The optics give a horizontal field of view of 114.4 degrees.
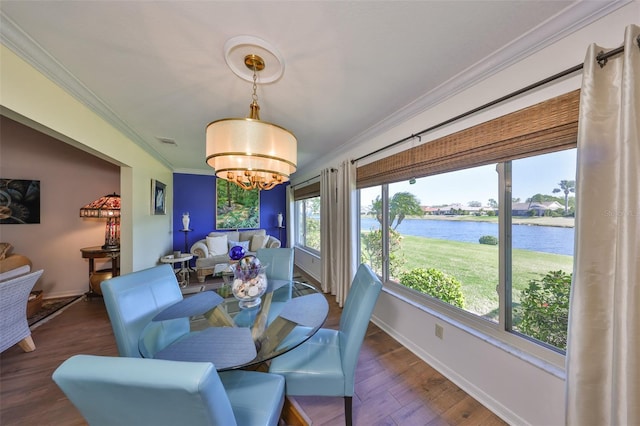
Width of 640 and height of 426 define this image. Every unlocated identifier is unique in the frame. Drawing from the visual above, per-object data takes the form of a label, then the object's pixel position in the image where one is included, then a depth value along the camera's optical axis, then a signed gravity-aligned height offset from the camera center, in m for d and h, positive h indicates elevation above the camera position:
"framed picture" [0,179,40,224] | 2.79 +0.15
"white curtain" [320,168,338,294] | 3.27 -0.28
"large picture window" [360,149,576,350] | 1.24 -0.23
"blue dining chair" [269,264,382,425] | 1.20 -0.92
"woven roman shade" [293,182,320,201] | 3.96 +0.43
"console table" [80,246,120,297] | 2.92 -0.64
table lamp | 2.88 -0.02
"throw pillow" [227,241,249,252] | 4.55 -0.71
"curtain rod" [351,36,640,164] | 0.92 +0.73
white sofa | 4.07 -0.72
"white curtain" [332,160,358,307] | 2.78 -0.24
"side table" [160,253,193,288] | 3.61 -1.10
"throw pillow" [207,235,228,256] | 4.33 -0.71
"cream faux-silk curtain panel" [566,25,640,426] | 0.84 -0.17
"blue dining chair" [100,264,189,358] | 1.25 -0.64
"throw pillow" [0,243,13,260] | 2.64 -0.49
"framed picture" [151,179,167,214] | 3.24 +0.26
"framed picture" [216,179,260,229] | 5.01 +0.12
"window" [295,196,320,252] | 4.39 -0.26
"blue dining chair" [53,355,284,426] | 0.51 -0.46
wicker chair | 1.69 -0.87
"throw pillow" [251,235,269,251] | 4.73 -0.68
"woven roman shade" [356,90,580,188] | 1.09 +0.47
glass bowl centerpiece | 1.59 -0.54
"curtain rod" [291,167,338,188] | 3.28 +0.67
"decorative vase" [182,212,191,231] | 4.44 -0.20
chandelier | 1.26 +0.43
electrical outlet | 1.74 -1.02
